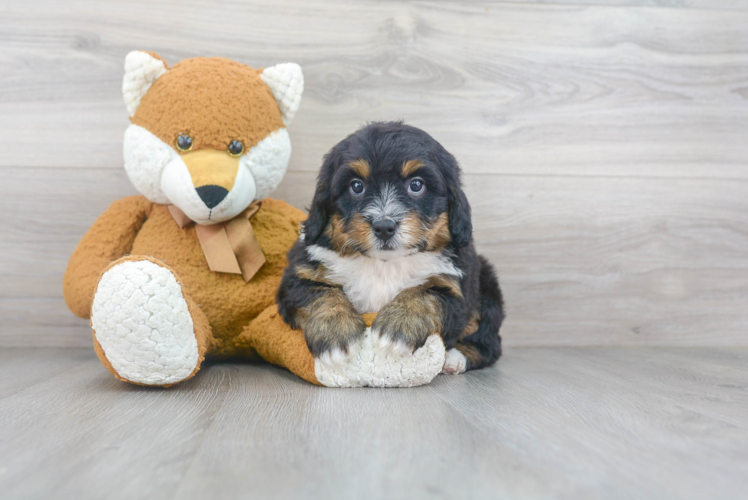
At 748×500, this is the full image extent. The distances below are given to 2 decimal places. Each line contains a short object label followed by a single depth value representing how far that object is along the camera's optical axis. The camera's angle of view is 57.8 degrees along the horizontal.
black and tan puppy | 0.60
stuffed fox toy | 0.62
